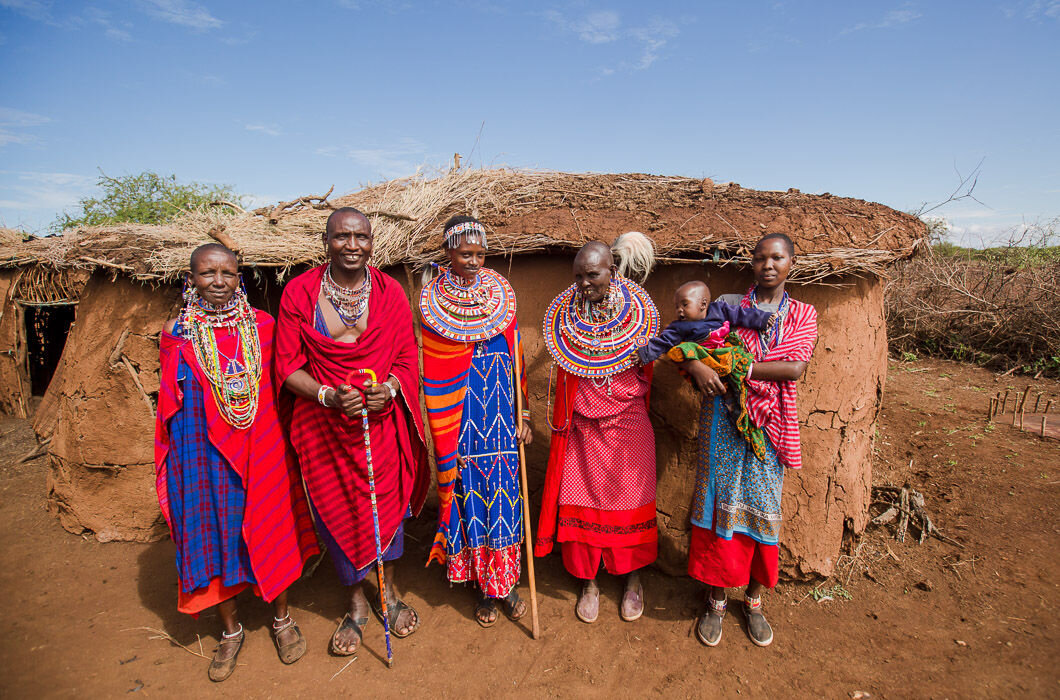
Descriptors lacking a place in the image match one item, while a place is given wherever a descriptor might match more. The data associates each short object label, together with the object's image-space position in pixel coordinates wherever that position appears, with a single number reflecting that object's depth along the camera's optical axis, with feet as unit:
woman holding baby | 8.92
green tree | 41.91
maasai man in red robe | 9.29
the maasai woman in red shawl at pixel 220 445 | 9.27
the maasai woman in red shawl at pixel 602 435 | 9.95
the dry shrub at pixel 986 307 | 27.25
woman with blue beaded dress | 9.93
